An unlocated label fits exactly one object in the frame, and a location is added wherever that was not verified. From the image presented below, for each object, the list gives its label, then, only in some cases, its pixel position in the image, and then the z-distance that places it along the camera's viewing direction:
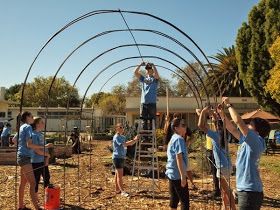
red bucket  4.00
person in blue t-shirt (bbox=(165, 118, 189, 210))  3.32
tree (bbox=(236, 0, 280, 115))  14.50
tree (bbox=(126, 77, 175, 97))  28.66
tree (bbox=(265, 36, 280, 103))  11.09
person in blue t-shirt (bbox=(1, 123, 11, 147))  10.43
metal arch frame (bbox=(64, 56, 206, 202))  5.48
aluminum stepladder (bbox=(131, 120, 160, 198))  5.58
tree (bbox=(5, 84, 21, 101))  41.89
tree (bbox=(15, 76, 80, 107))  34.31
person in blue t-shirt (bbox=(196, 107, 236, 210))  3.66
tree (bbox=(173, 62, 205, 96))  29.81
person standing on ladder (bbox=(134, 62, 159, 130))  5.45
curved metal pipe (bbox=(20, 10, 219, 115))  3.26
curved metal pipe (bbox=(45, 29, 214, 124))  3.97
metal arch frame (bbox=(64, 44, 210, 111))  4.80
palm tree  22.47
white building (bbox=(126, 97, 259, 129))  19.22
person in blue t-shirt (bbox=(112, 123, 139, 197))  5.19
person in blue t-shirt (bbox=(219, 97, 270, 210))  2.52
